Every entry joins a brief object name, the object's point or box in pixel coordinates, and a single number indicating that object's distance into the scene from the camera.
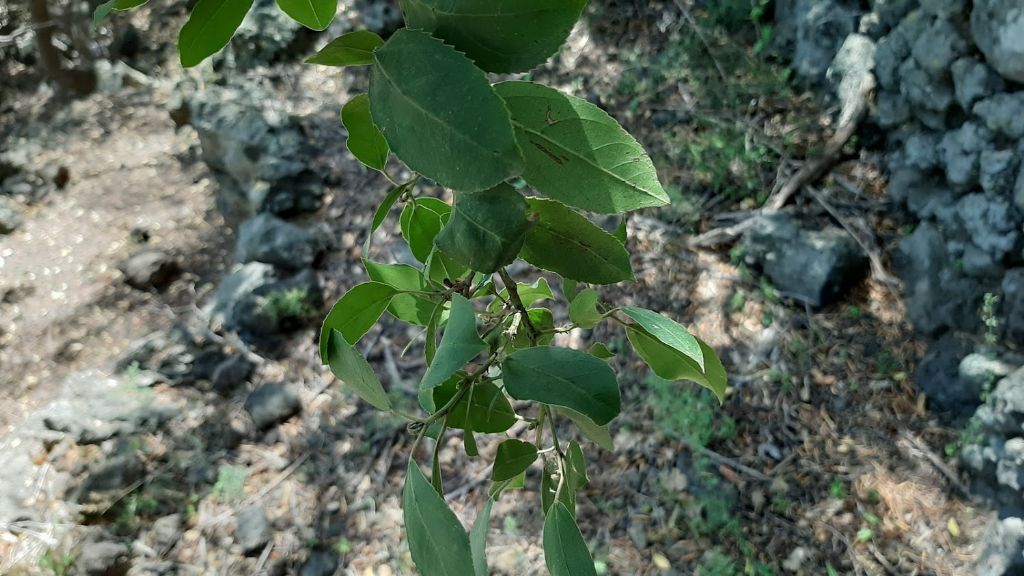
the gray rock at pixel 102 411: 2.35
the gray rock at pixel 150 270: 3.11
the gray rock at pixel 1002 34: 2.03
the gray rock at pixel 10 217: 3.65
